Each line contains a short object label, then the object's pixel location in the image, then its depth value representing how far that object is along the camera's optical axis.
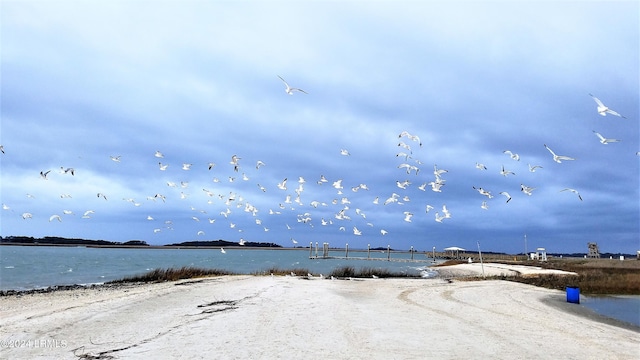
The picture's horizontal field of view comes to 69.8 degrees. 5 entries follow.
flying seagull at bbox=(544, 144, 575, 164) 21.84
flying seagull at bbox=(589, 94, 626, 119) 17.44
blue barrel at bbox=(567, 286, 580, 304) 26.05
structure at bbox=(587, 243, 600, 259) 101.46
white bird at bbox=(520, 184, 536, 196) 26.85
